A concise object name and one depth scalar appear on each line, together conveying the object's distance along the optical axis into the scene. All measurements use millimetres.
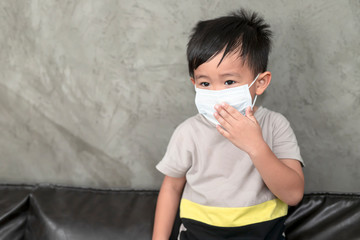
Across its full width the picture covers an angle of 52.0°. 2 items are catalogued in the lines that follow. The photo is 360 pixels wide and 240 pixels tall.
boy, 1097
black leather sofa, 1262
